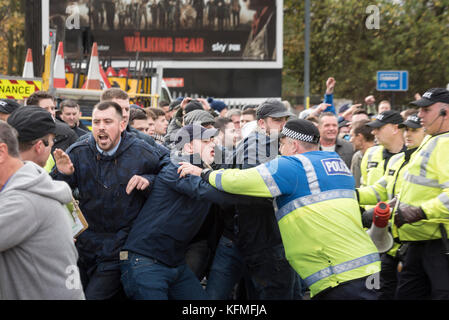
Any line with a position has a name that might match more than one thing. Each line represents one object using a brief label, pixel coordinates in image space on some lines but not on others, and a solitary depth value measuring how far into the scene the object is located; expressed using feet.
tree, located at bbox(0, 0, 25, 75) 82.48
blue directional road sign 65.00
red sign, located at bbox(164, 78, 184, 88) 81.05
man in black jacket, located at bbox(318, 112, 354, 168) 27.94
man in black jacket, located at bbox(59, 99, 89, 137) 25.35
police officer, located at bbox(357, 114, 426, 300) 19.79
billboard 76.95
